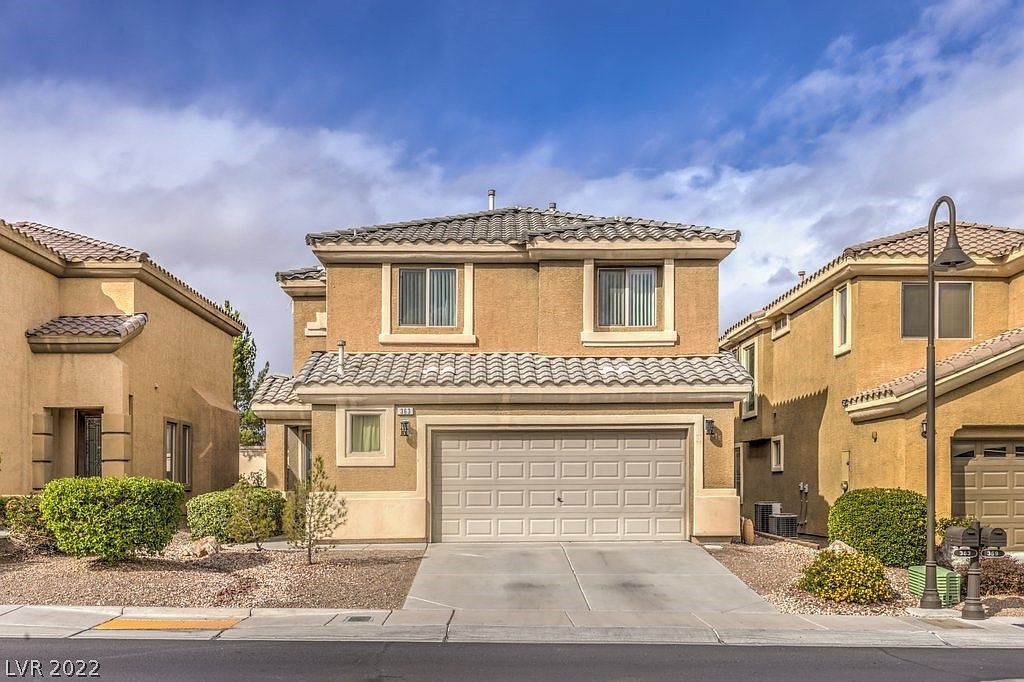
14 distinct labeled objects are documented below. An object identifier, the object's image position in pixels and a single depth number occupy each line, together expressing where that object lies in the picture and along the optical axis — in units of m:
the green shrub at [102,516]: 15.06
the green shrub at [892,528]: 16.48
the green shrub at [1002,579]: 14.83
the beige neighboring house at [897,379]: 18.48
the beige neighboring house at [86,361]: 20.48
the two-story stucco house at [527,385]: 19.09
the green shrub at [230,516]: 19.30
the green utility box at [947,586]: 14.17
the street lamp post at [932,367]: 13.49
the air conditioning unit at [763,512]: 23.50
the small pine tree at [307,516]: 16.50
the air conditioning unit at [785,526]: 22.75
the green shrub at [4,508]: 17.89
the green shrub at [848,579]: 13.95
